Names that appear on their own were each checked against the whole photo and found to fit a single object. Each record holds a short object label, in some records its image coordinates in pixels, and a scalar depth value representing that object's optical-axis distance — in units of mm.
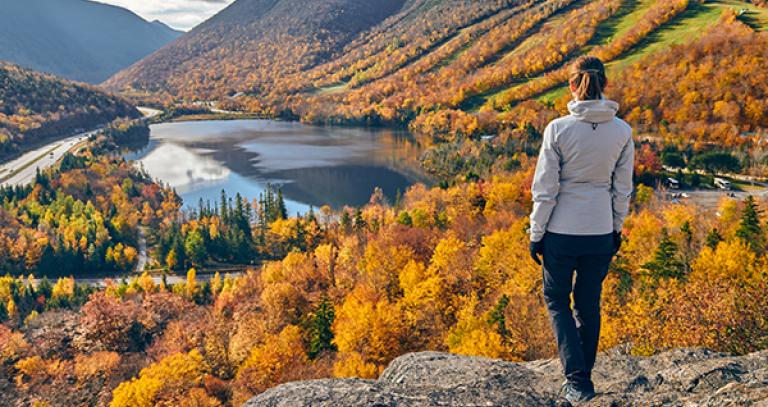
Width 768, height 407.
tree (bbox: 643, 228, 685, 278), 31938
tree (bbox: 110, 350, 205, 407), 35375
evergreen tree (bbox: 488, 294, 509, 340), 29842
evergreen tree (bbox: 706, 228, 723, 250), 36281
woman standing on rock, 5742
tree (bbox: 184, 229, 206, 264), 74875
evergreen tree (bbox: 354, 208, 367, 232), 70188
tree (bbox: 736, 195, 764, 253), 34812
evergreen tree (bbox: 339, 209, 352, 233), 74531
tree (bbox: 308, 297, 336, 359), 38000
